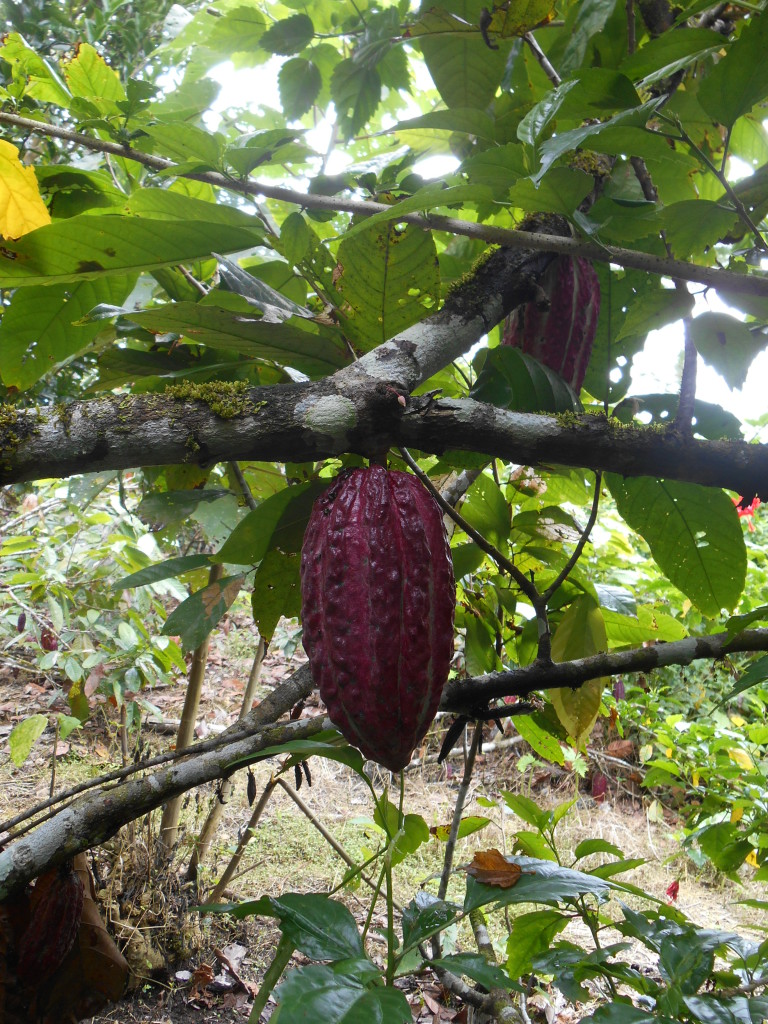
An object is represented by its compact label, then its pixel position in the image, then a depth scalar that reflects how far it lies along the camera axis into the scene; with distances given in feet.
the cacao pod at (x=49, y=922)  2.56
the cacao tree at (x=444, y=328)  2.05
